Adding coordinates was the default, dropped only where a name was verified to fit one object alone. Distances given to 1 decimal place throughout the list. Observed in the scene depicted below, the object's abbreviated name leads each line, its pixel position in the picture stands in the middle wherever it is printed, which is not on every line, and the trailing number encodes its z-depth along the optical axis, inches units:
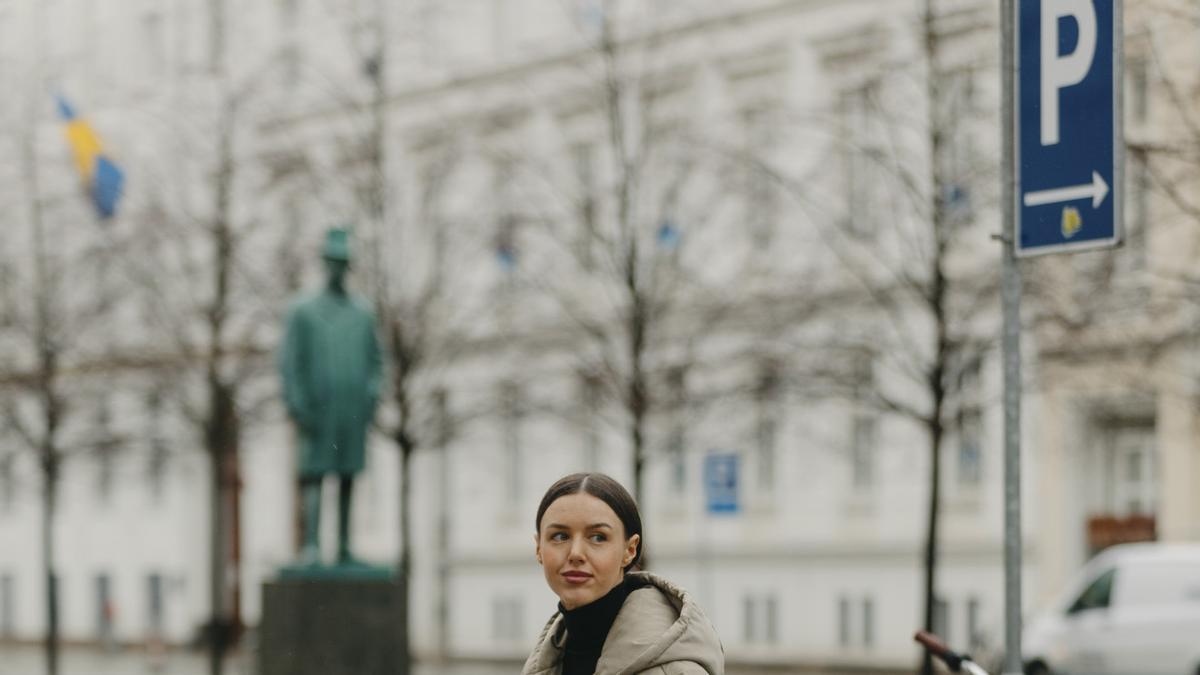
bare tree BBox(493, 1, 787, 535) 851.4
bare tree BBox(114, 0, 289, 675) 953.5
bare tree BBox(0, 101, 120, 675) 1059.3
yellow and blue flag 1082.7
